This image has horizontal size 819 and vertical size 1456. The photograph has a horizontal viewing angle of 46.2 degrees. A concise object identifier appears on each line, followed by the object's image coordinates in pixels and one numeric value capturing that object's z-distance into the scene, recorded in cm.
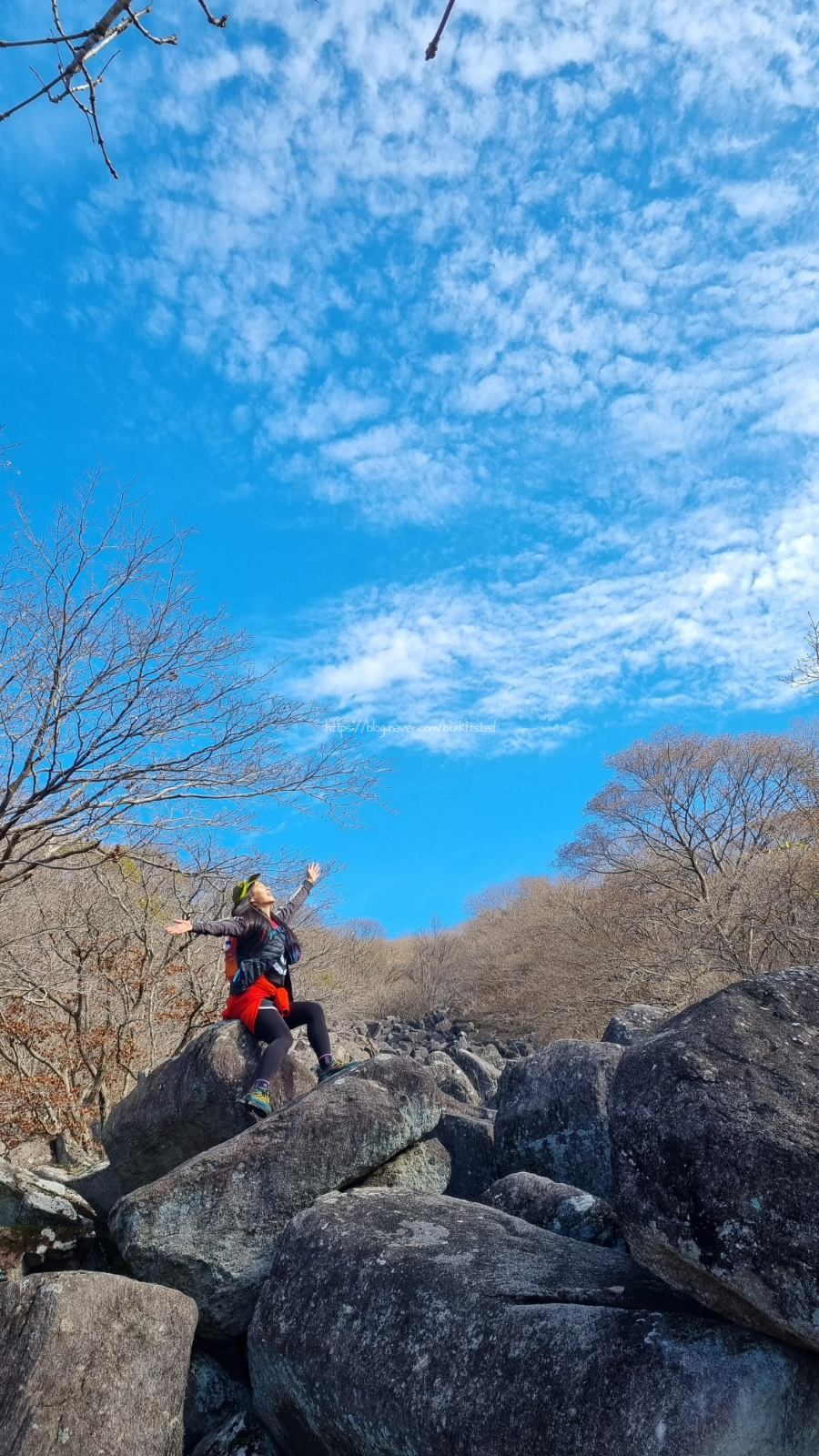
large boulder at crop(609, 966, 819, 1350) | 312
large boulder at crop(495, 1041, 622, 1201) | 629
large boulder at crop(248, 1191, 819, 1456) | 318
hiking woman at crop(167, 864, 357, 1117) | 678
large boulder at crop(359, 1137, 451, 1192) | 580
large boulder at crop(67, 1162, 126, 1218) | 747
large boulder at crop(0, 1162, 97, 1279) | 566
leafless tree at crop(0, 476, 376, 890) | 936
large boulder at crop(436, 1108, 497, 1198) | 670
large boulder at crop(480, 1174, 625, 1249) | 512
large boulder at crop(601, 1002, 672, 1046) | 835
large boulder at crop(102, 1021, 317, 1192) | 667
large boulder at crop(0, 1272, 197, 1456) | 401
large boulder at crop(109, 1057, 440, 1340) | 515
